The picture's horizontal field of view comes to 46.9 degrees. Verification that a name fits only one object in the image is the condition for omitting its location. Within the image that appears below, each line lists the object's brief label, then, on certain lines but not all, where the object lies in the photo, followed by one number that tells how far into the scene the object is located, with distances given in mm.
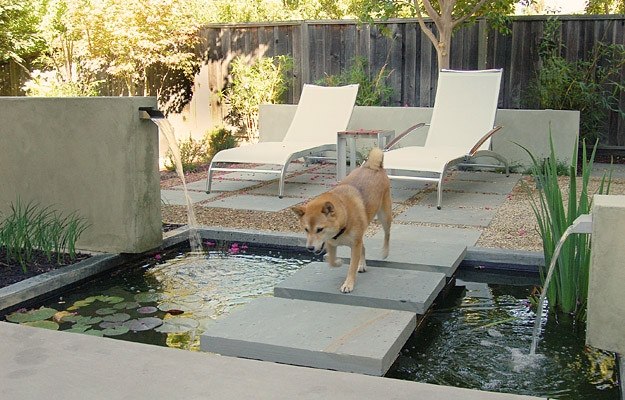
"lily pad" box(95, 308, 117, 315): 3693
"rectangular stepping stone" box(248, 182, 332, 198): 6862
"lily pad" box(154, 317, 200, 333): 3422
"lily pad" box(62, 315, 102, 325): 3539
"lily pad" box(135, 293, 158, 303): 3893
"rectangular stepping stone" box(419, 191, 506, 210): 6238
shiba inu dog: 3279
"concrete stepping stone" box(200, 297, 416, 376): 2811
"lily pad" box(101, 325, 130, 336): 3375
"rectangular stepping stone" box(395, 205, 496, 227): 5535
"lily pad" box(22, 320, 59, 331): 3455
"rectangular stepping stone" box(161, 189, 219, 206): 6483
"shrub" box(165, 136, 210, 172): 8836
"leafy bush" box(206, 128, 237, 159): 10141
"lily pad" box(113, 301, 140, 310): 3777
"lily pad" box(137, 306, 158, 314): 3688
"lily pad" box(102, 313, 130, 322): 3576
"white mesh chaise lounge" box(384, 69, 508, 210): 7020
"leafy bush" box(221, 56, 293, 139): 10266
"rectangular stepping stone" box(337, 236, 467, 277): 4020
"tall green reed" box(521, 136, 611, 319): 3414
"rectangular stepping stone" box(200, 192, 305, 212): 6176
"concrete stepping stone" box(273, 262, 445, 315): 3453
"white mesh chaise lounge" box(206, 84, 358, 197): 6957
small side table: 6770
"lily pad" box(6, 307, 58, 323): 3553
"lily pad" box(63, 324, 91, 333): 3391
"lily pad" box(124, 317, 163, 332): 3445
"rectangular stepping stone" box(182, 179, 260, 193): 7311
